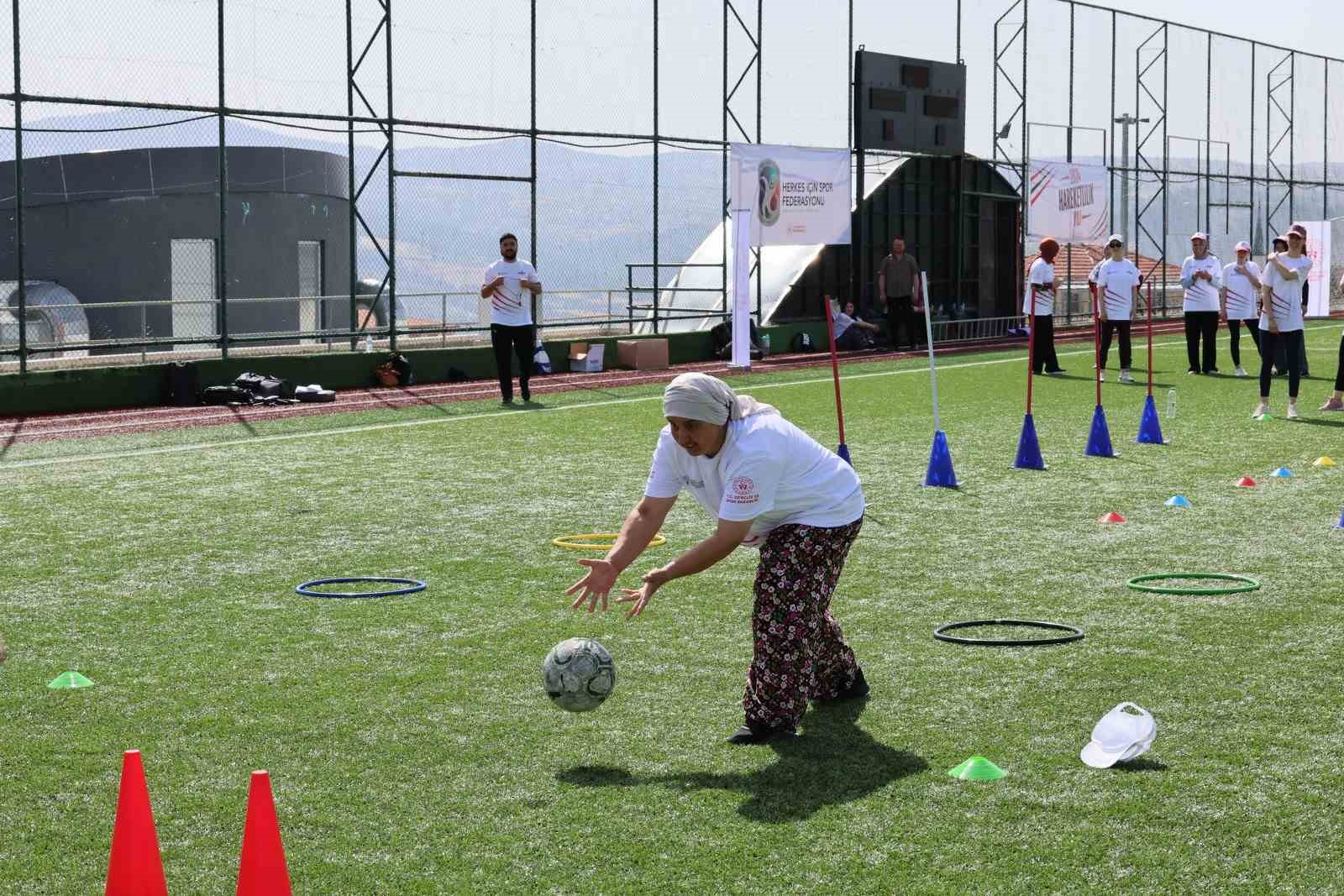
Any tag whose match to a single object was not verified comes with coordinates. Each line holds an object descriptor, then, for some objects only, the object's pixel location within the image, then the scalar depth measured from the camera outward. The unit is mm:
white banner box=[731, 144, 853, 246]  27641
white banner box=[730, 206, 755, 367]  24281
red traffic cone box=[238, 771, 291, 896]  4133
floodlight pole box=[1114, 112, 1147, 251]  39375
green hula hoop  8688
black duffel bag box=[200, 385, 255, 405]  20062
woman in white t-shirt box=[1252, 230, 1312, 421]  17375
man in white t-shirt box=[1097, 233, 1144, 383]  23078
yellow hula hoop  10039
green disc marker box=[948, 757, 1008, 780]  5684
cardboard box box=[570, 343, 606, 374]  25875
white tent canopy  29234
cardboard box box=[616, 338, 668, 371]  26578
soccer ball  6176
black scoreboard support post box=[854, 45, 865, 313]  31094
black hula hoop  7590
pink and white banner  35781
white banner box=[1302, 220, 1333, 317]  41062
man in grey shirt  30141
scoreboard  31062
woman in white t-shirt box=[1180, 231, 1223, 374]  23375
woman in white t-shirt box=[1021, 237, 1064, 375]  22891
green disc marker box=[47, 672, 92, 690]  6934
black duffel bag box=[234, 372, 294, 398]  20406
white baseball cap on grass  5797
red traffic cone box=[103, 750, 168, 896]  4285
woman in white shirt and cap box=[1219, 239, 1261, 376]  22359
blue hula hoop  8609
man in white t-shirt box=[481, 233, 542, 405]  19328
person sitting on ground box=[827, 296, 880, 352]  29953
